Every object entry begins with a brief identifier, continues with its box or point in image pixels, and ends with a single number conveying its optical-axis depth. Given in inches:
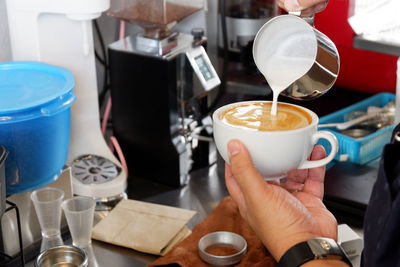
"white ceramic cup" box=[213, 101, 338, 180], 37.6
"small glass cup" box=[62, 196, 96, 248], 47.4
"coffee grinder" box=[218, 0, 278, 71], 61.2
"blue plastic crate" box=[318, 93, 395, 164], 56.2
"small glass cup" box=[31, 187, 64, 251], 47.5
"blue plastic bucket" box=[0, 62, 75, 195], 44.6
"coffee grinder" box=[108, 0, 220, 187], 54.5
